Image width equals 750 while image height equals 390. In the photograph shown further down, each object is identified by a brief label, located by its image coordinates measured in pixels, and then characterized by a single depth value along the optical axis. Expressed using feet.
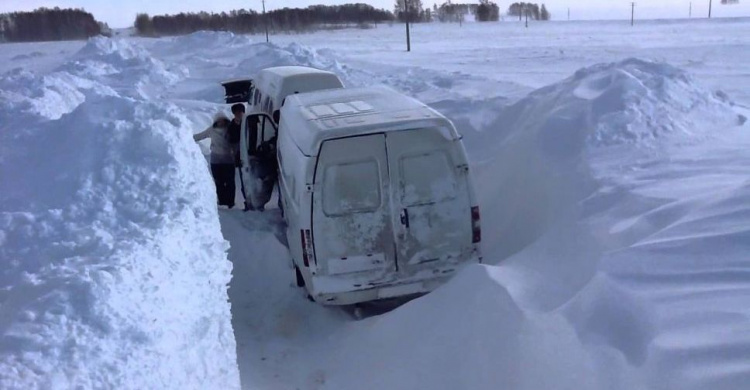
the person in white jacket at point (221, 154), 31.97
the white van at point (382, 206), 20.04
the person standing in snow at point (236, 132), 32.17
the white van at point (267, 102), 30.78
